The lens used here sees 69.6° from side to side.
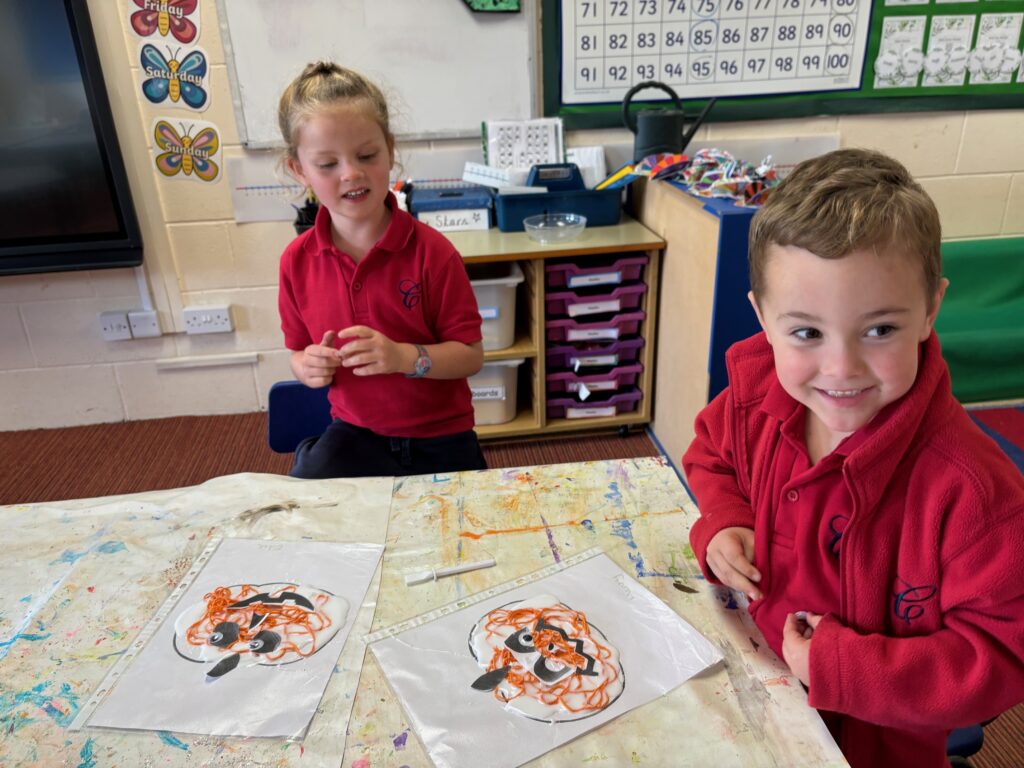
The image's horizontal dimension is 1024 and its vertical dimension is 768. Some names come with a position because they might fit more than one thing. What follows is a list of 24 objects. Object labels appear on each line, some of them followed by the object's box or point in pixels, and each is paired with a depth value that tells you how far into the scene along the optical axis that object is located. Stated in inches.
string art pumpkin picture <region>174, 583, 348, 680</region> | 29.1
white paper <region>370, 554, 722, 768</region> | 25.1
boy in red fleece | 25.2
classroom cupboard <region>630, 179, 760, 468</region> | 71.2
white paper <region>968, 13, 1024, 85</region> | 95.3
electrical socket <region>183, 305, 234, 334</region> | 100.3
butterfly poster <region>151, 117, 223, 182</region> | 91.5
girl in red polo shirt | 47.6
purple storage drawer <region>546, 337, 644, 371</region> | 93.0
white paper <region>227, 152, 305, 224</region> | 94.1
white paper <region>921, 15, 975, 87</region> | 94.7
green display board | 91.4
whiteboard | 88.0
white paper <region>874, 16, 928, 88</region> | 94.1
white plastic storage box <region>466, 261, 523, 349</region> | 87.1
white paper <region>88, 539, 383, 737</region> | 26.3
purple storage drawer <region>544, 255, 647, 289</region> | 88.1
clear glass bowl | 88.1
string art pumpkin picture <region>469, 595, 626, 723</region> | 26.5
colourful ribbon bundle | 73.5
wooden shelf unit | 85.0
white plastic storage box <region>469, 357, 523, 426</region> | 92.5
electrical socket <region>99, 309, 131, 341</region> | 99.8
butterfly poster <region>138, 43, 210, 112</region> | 88.0
